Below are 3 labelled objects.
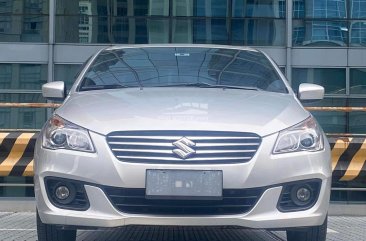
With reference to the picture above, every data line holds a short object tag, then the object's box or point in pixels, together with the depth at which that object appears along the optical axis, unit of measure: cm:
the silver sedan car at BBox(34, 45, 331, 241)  436
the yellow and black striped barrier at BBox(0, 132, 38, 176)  789
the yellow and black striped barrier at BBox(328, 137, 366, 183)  792
